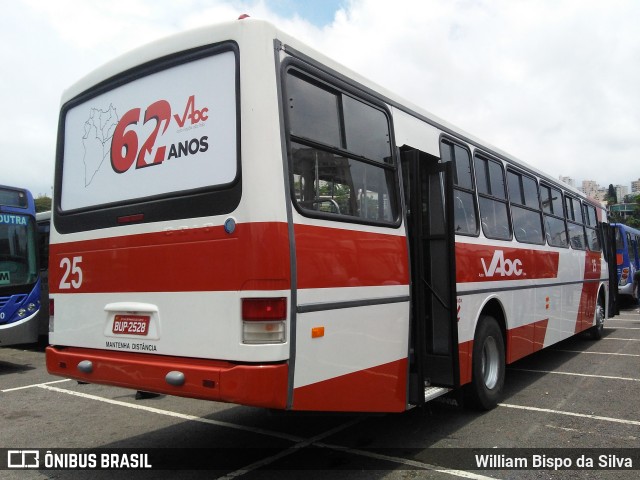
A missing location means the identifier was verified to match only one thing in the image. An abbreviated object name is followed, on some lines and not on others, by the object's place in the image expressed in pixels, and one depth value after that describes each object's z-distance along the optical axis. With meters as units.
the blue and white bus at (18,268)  9.48
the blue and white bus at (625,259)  19.97
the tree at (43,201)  51.08
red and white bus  3.49
